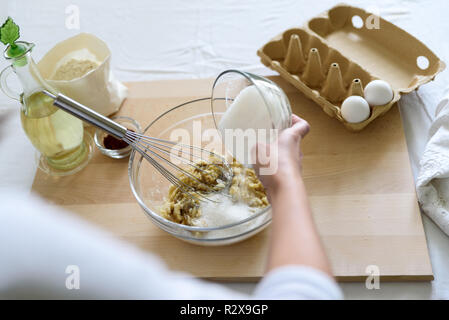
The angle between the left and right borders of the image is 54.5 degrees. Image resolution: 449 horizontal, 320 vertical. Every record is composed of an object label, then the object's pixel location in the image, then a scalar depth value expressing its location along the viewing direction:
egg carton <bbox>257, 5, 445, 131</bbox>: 0.85
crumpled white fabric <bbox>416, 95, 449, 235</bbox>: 0.71
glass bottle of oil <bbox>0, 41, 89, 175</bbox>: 0.73
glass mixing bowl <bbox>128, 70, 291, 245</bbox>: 0.58
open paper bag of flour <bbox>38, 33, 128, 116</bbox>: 0.85
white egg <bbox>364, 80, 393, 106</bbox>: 0.80
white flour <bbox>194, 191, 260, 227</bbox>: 0.70
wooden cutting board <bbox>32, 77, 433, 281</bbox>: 0.69
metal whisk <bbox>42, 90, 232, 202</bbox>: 0.64
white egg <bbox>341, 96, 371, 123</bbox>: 0.79
